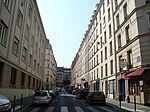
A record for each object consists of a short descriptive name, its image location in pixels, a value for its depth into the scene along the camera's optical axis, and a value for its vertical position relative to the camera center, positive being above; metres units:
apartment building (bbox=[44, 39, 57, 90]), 46.08 +2.67
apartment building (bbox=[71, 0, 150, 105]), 11.46 +3.34
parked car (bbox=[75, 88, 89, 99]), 19.33 -2.82
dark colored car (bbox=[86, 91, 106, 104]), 12.54 -2.29
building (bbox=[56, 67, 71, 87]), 94.31 -1.65
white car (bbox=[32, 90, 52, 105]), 10.71 -2.07
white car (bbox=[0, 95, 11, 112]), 4.76 -1.25
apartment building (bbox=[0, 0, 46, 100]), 11.53 +3.36
